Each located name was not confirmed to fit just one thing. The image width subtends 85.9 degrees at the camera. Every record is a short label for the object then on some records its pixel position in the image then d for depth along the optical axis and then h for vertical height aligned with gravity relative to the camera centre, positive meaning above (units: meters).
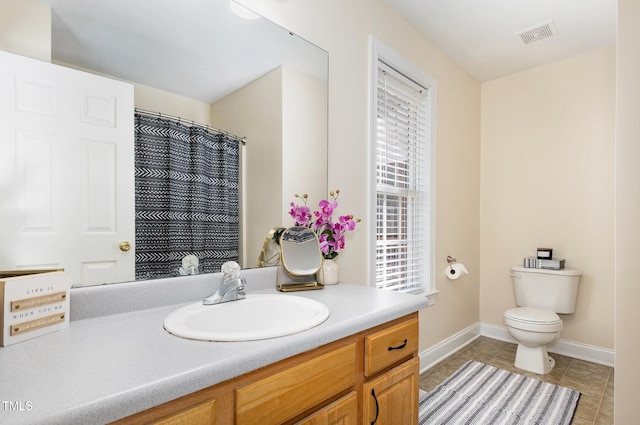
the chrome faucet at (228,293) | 1.16 -0.28
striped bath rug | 1.92 -1.16
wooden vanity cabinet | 0.71 -0.46
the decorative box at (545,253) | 2.83 -0.35
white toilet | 2.41 -0.76
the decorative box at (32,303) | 0.78 -0.23
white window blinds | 2.22 +0.20
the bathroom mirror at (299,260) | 1.46 -0.21
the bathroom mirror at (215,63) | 1.07 +0.54
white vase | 1.56 -0.28
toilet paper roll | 2.73 -0.48
